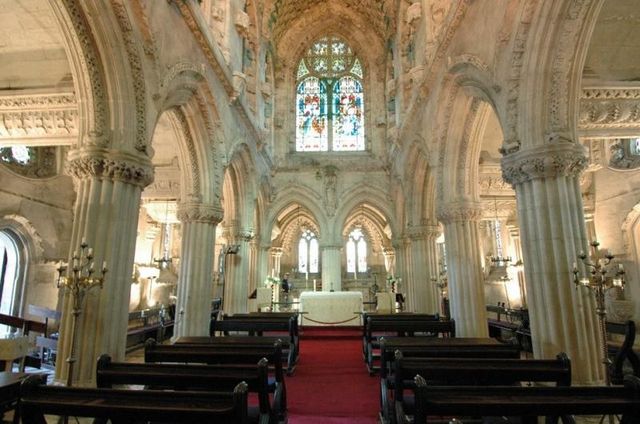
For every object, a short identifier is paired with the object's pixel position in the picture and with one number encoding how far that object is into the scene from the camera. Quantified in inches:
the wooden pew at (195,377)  144.3
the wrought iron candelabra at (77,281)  189.0
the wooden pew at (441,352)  203.0
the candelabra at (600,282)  183.8
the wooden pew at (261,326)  348.2
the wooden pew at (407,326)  331.6
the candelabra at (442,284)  571.8
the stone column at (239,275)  574.6
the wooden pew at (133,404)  101.5
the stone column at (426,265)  589.6
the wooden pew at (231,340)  255.5
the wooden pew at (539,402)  106.6
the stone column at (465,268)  378.3
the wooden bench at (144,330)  425.1
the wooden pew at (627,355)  169.7
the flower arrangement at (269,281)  740.4
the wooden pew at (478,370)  153.7
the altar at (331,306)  560.1
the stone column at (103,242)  227.6
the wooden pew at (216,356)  195.6
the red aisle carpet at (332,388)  213.2
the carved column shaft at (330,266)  775.7
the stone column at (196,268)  399.9
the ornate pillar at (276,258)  1098.9
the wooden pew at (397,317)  360.6
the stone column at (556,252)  222.2
